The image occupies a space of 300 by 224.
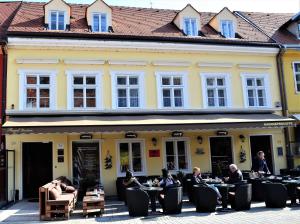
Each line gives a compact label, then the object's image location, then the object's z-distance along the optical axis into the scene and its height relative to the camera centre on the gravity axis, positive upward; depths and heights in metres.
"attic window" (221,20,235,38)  17.95 +6.19
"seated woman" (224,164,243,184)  11.46 -0.67
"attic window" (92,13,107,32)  16.50 +6.26
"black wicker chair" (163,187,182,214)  10.47 -1.23
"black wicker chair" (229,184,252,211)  10.73 -1.26
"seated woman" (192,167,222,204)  11.50 -0.72
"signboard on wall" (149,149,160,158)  15.58 +0.23
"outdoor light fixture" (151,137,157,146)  15.60 +0.75
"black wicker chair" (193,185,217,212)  10.57 -1.24
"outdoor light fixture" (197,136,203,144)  16.05 +0.75
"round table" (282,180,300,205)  11.43 -1.13
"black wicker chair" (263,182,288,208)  10.88 -1.23
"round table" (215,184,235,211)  10.88 -1.07
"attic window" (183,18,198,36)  17.59 +6.24
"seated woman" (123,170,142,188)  12.01 -0.71
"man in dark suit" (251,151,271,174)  14.19 -0.42
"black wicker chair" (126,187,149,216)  10.27 -1.20
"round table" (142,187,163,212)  10.78 -1.05
